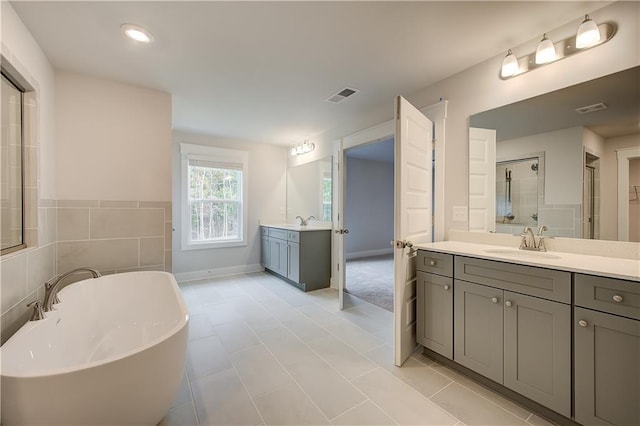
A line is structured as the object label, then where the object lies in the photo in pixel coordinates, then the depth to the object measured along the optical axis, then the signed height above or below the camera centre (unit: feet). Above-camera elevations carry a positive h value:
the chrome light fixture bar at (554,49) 5.30 +3.47
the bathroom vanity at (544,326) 4.06 -2.07
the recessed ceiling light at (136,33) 5.84 +3.97
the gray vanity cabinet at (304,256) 12.46 -2.10
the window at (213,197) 14.01 +0.84
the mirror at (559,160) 5.38 +1.22
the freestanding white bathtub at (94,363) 3.04 -2.22
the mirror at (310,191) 13.82 +1.18
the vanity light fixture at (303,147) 14.46 +3.52
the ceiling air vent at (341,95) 8.98 +4.02
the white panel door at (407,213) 6.45 -0.03
